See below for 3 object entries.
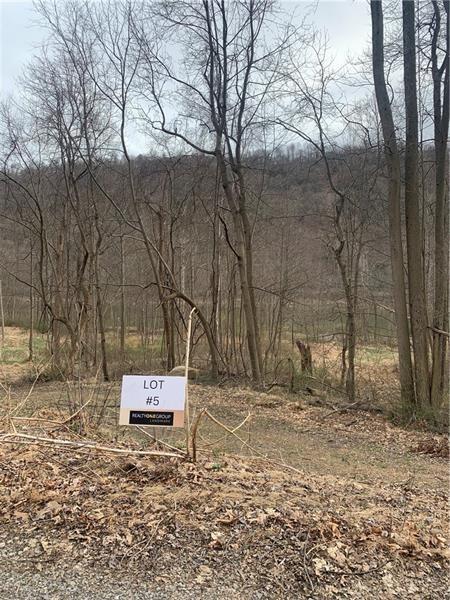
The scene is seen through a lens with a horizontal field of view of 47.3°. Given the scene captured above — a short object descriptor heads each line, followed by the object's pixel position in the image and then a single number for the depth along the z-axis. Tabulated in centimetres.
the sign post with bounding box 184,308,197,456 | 411
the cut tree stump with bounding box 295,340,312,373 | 1464
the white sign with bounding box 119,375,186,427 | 418
